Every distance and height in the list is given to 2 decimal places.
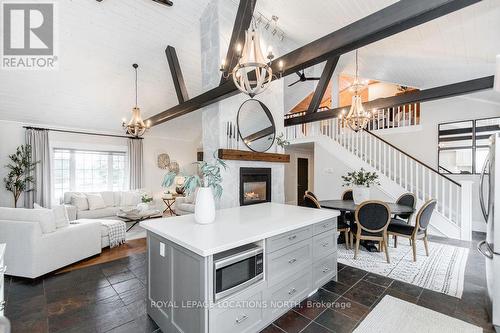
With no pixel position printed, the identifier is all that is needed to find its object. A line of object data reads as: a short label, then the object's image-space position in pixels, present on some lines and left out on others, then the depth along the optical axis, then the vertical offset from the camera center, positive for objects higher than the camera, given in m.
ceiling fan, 5.04 +1.97
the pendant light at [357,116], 4.00 +0.87
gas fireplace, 3.73 -0.37
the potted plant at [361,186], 4.08 -0.40
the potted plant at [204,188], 2.11 -0.22
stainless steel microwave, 1.57 -0.79
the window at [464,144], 4.96 +0.47
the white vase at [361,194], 4.07 -0.53
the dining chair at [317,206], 3.78 -0.72
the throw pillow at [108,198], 6.12 -0.91
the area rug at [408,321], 1.96 -1.43
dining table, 3.55 -0.73
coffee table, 4.94 -1.10
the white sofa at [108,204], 5.37 -1.06
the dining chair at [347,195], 4.98 -0.67
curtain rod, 5.58 +0.90
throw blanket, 4.02 -1.22
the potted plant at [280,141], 4.42 +0.46
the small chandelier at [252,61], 2.02 +0.93
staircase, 4.40 -0.16
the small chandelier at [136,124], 4.50 +0.83
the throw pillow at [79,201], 5.50 -0.90
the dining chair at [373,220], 3.26 -0.82
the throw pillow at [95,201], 5.68 -0.93
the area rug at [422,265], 2.74 -1.44
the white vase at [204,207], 2.12 -0.40
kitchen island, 1.54 -0.86
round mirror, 3.91 +0.71
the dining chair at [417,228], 3.35 -0.98
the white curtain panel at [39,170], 5.50 -0.13
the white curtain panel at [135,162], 7.01 +0.08
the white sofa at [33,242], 2.83 -1.02
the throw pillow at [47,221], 2.97 -0.75
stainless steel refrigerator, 1.95 -0.68
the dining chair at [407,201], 4.09 -0.69
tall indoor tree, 5.25 -0.17
